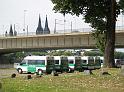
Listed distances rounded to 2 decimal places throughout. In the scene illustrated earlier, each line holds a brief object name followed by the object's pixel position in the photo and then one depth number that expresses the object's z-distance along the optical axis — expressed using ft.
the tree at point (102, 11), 140.05
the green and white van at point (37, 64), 173.67
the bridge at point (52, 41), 256.93
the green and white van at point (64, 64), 193.23
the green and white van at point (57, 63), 188.42
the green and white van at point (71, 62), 209.79
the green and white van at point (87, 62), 225.09
